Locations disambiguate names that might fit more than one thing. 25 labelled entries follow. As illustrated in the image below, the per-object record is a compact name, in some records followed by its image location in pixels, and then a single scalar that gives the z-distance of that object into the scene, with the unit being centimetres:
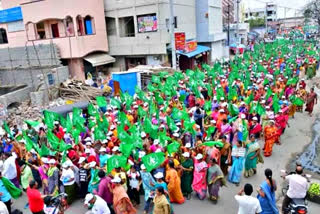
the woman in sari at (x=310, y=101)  1169
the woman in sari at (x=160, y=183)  541
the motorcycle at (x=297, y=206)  507
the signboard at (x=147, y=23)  2123
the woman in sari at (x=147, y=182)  587
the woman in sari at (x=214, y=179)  611
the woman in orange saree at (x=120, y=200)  535
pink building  2084
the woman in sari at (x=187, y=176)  637
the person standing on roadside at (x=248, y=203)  451
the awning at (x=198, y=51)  2219
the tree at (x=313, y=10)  3527
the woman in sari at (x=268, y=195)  487
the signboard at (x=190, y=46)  2275
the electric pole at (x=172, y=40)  1608
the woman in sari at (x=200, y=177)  625
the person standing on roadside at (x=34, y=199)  527
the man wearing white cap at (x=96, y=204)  472
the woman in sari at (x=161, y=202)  520
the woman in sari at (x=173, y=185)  602
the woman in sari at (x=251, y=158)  709
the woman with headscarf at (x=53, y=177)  631
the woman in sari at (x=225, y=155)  712
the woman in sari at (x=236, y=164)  691
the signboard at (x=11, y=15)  2488
